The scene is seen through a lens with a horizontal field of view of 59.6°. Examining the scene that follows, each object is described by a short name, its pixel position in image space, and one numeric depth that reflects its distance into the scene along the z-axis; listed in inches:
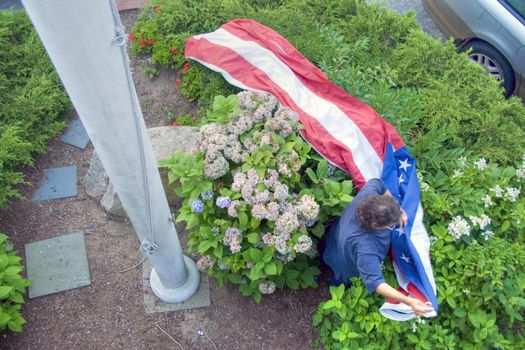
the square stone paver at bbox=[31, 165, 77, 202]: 160.6
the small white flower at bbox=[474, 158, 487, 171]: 142.2
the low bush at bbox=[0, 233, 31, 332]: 121.5
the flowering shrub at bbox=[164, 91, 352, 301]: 119.3
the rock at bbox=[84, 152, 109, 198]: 158.7
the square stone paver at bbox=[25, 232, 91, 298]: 141.8
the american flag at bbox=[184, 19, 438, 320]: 126.2
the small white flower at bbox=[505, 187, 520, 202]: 136.5
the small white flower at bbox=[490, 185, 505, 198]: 136.6
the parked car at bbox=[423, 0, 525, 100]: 190.5
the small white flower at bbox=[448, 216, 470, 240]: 127.5
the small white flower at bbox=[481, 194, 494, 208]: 135.6
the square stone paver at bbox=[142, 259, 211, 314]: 141.3
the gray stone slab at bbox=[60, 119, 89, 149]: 175.2
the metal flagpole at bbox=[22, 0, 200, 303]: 68.7
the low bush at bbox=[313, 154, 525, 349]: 123.0
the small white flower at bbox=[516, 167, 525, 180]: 145.2
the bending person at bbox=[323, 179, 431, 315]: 110.0
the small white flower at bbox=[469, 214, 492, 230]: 129.9
